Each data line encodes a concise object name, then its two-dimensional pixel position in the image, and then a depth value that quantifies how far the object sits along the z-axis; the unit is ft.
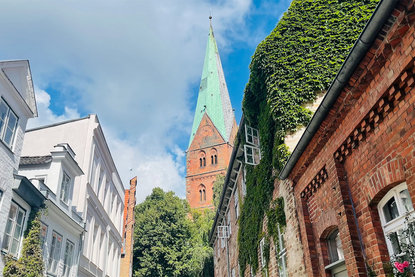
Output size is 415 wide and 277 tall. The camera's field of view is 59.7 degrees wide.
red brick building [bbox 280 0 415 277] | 15.03
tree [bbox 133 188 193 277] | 124.67
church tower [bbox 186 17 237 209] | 245.65
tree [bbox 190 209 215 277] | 123.75
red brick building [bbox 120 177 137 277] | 106.93
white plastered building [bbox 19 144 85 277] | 43.98
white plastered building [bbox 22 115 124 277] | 58.03
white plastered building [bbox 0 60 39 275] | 34.68
